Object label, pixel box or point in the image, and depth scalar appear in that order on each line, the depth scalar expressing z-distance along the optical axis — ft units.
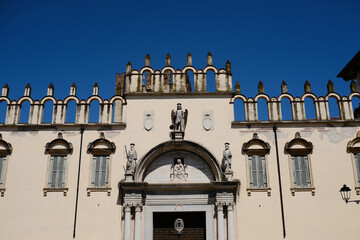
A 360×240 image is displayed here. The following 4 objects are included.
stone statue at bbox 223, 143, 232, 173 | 61.23
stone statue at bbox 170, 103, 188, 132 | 64.75
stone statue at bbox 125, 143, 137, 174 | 61.41
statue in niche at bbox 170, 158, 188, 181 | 63.57
